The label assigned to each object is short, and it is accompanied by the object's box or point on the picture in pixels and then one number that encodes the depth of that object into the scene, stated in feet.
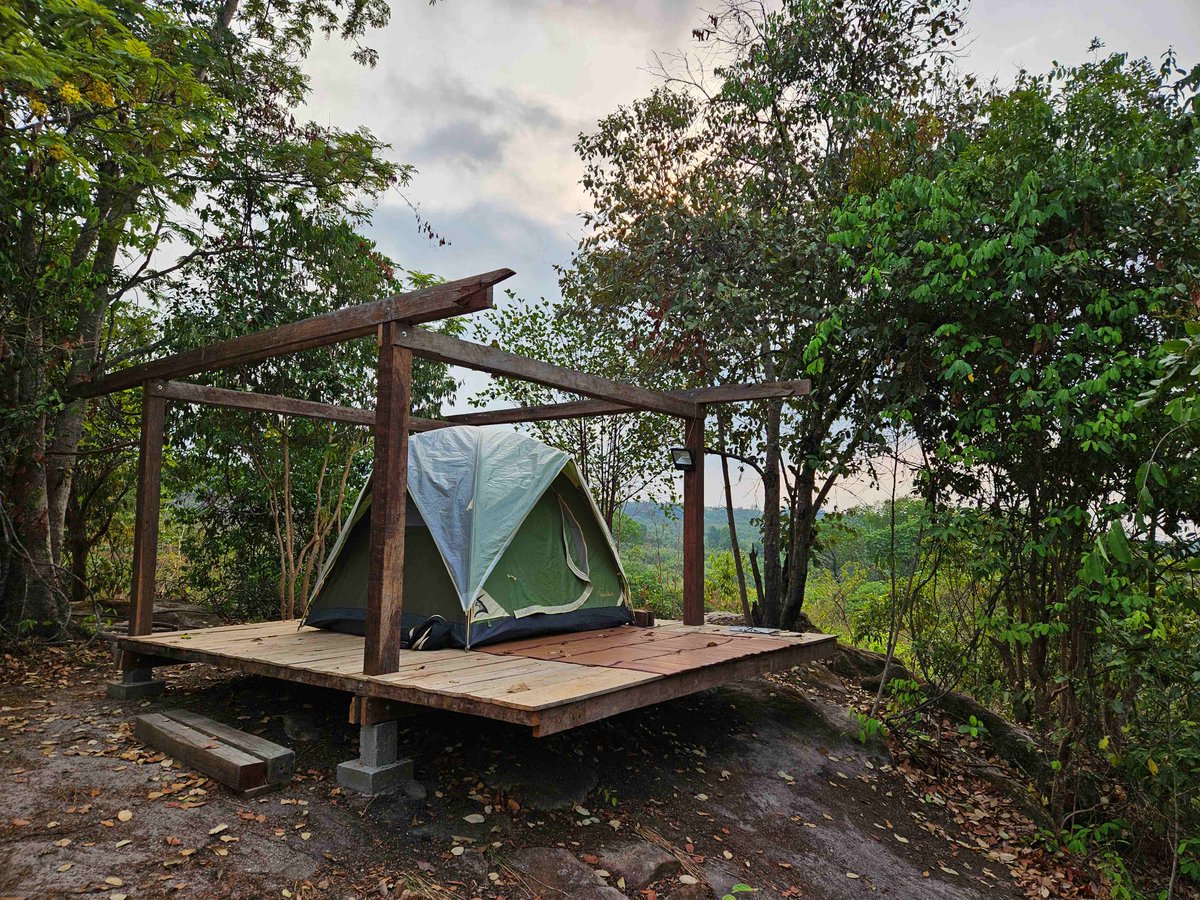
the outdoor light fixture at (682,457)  20.54
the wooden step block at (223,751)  12.10
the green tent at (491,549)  16.58
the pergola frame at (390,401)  13.08
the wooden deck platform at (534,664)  11.57
